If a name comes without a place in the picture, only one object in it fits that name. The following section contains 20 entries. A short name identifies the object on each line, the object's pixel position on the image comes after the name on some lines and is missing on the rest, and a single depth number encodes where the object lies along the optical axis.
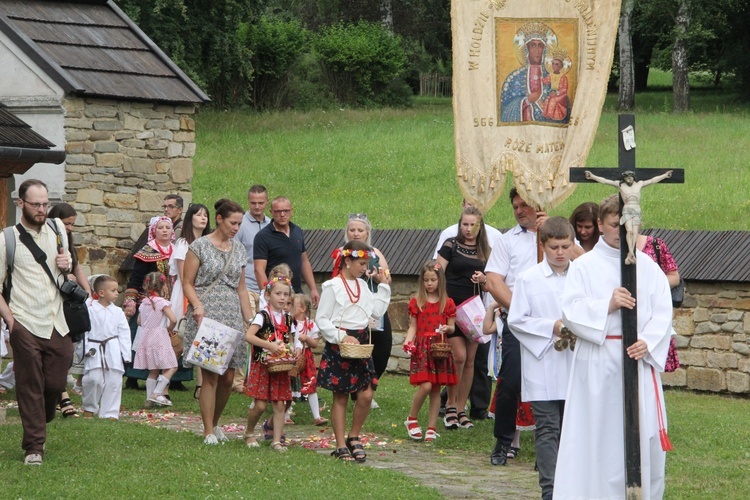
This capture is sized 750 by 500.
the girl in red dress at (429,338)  14.34
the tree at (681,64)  55.68
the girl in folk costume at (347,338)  12.62
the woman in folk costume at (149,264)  17.51
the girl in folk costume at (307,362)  14.83
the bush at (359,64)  59.41
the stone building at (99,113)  20.59
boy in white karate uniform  15.11
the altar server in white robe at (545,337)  10.76
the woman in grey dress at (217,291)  13.22
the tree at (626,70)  57.74
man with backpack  12.12
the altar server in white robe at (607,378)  9.45
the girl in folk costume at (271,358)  13.08
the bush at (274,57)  54.75
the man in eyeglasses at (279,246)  15.84
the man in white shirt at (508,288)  12.56
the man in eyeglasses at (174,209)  17.96
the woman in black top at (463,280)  14.90
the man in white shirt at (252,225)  16.81
